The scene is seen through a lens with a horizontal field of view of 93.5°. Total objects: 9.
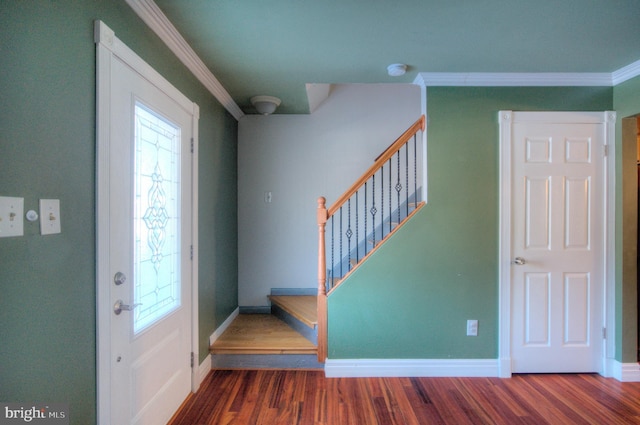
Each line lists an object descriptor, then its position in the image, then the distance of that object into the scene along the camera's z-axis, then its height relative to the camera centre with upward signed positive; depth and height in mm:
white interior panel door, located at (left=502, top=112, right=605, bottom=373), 2490 -229
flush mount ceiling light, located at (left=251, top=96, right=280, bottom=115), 2949 +1100
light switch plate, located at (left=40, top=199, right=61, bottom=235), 1056 -13
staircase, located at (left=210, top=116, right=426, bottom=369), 2537 -957
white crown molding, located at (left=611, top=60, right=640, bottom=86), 2282 +1106
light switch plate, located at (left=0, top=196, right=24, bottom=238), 915 -11
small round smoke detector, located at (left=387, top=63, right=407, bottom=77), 2262 +1109
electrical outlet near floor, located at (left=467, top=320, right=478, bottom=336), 2516 -951
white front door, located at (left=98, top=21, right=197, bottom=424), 1373 -173
